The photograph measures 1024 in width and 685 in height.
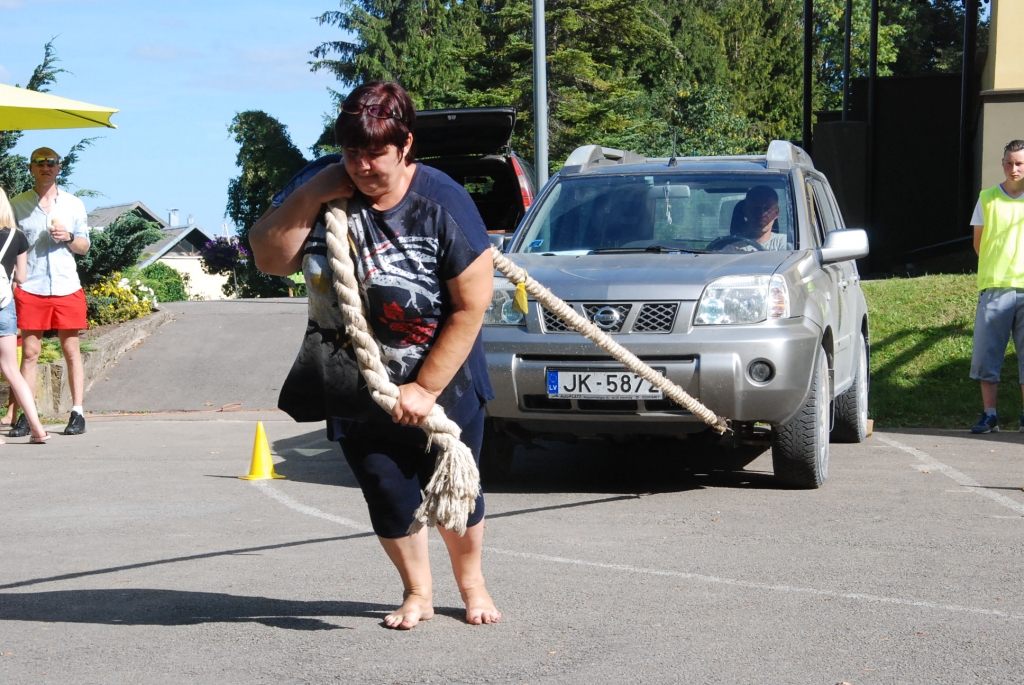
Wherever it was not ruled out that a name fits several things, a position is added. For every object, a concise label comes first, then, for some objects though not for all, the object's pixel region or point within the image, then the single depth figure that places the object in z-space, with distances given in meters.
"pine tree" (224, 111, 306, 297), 65.75
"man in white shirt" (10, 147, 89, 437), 9.66
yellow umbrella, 8.93
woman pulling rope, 3.77
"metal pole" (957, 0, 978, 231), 18.05
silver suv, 6.50
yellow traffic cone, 7.71
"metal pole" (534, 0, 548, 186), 14.09
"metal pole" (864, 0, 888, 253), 21.22
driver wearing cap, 7.41
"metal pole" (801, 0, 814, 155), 21.48
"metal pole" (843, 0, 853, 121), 23.56
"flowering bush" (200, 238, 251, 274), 59.99
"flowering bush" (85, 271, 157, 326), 14.73
